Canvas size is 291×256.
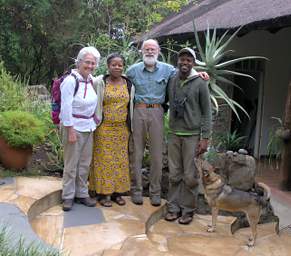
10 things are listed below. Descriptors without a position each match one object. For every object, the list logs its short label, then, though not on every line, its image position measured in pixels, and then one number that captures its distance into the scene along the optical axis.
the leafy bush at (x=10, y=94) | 6.68
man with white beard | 4.68
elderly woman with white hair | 4.34
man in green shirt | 4.55
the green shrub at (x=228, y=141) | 7.93
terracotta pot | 5.58
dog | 4.44
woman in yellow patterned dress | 4.63
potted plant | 5.52
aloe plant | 5.68
